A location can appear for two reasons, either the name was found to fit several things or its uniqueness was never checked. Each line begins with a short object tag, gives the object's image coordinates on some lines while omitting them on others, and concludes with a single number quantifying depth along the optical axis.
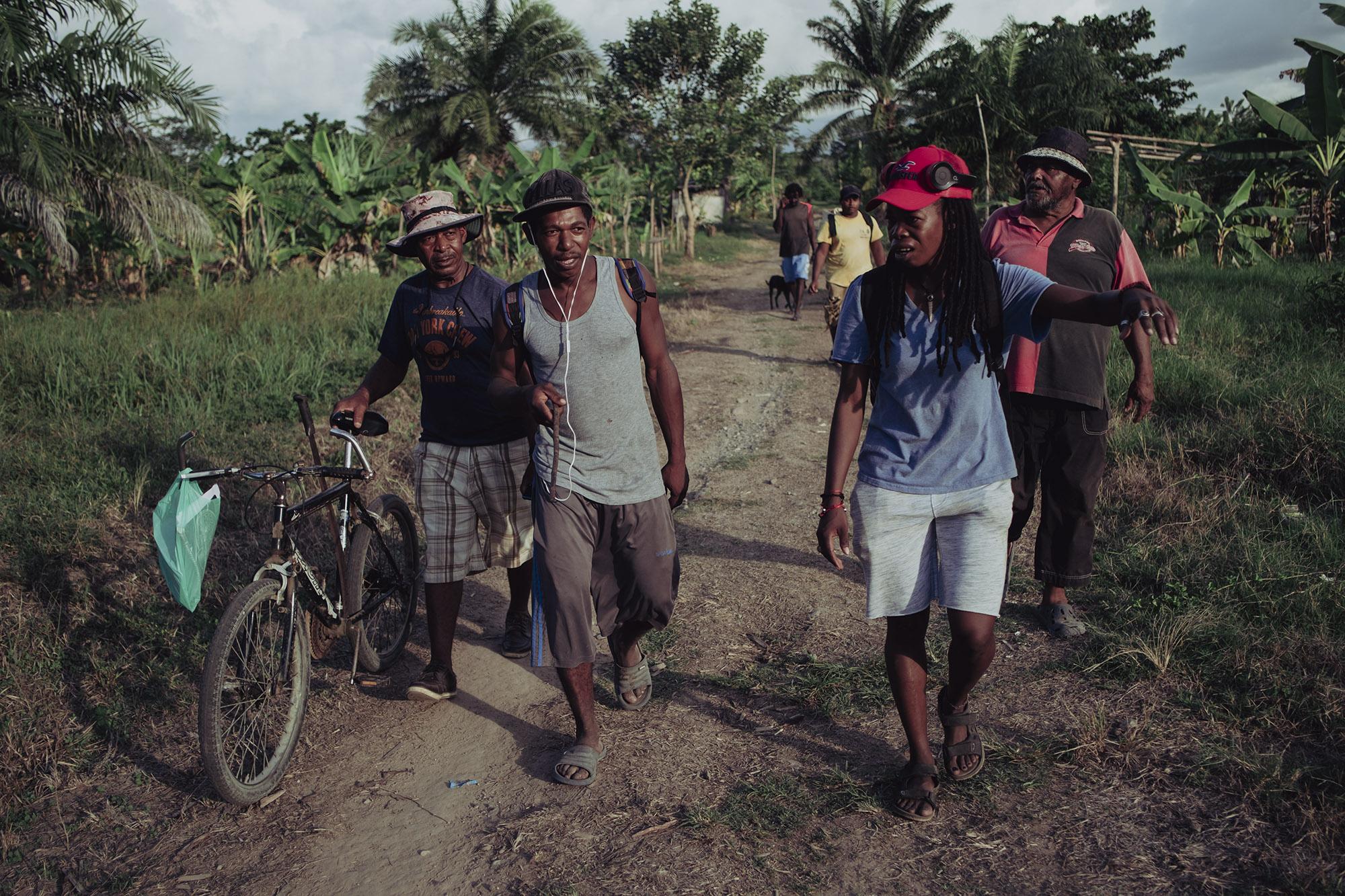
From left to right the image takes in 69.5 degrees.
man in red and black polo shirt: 4.17
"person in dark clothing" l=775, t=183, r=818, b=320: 13.35
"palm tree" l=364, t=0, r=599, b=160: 30.62
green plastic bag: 3.29
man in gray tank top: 3.38
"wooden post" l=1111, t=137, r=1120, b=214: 15.57
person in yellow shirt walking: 9.88
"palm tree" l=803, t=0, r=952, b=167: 34.81
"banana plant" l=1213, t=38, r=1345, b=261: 11.78
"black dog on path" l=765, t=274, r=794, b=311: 14.26
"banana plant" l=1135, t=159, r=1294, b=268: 13.88
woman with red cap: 2.91
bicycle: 3.34
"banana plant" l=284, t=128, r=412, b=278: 14.36
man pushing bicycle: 4.09
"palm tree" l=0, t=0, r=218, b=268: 9.98
